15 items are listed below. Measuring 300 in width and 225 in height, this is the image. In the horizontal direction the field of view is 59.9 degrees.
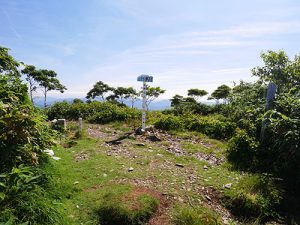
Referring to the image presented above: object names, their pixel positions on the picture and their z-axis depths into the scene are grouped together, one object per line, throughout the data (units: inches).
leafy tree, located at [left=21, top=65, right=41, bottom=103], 1454.2
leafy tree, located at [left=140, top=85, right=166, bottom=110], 529.4
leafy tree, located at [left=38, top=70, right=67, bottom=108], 1533.7
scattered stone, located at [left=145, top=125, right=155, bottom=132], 450.8
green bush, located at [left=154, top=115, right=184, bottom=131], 468.4
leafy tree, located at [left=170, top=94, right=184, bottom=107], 1305.5
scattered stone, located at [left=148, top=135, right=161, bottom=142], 405.5
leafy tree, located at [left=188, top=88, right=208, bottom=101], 1475.1
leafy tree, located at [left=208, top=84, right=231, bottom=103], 1362.8
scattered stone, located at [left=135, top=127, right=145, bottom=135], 434.0
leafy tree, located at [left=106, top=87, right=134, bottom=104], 1747.0
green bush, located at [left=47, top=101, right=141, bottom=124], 583.8
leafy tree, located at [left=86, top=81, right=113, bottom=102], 1856.5
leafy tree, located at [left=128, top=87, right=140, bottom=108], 1714.0
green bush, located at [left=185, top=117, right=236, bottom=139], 427.1
